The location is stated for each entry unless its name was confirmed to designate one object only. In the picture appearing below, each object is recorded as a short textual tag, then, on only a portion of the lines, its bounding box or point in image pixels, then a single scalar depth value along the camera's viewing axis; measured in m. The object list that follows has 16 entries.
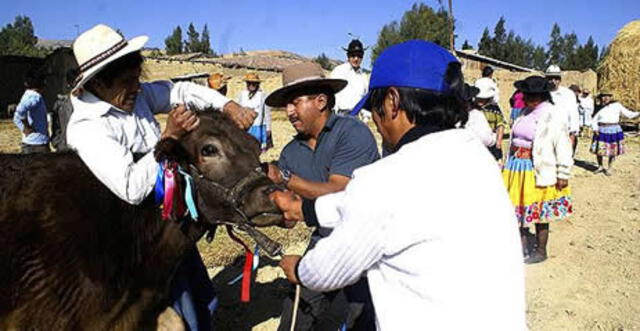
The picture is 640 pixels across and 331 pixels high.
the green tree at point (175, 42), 91.94
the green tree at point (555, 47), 90.56
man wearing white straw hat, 2.84
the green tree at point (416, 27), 65.75
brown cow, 2.89
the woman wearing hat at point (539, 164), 6.73
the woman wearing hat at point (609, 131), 13.72
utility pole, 21.11
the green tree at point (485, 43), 77.55
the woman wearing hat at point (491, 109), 8.27
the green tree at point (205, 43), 94.38
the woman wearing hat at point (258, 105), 10.90
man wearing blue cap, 1.88
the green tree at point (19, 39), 63.83
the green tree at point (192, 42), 94.88
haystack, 24.09
